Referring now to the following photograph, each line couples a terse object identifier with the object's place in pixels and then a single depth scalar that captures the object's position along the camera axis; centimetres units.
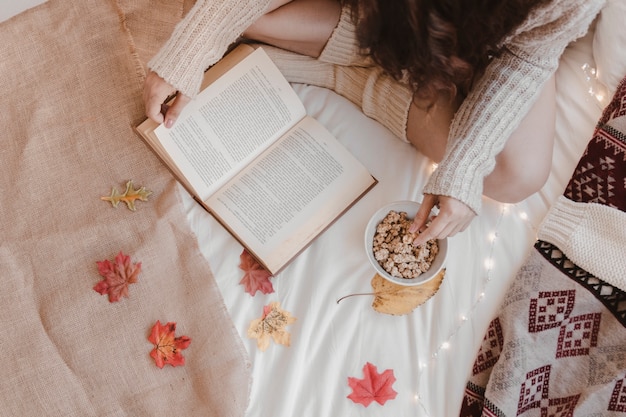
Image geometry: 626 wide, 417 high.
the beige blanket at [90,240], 106
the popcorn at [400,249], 105
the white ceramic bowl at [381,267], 104
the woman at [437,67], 71
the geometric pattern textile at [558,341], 99
